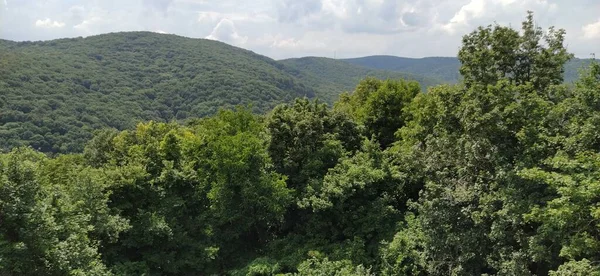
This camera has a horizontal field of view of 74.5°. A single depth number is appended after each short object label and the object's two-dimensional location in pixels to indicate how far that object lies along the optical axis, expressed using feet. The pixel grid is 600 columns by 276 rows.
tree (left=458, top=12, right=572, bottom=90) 58.54
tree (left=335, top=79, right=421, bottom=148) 99.30
